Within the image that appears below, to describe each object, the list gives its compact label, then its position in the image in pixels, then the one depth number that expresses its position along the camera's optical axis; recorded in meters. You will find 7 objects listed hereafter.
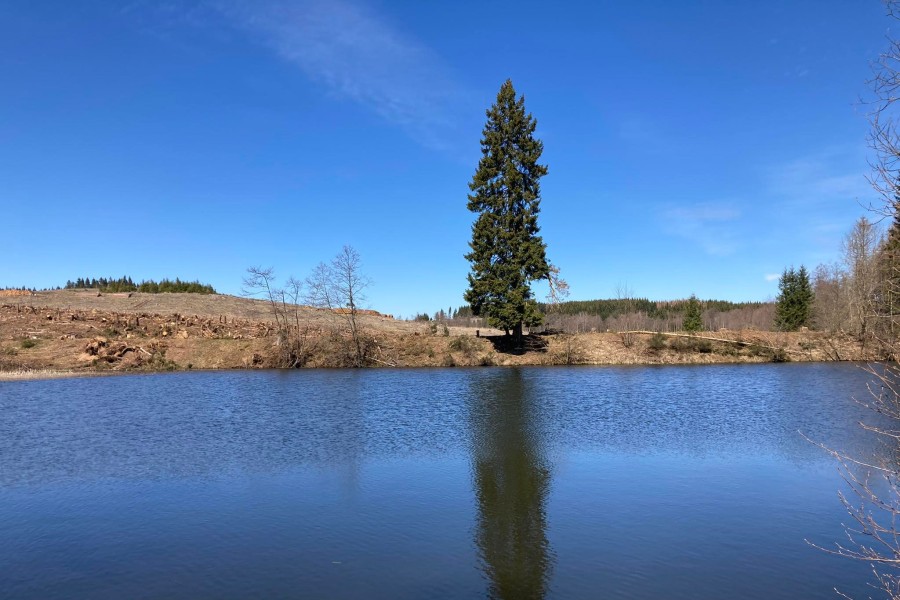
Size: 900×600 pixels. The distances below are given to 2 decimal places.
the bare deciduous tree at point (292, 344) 50.56
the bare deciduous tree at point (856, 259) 52.00
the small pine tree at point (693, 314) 73.56
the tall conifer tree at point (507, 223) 47.88
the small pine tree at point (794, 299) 71.47
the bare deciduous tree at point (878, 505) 6.60
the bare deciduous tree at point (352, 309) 51.59
